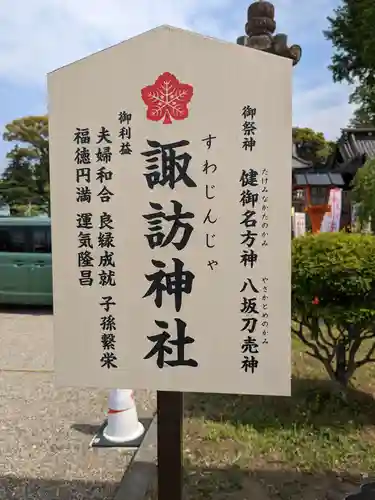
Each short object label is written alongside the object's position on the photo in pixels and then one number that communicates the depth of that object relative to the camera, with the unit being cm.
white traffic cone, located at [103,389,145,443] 336
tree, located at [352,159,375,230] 730
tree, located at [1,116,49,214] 3130
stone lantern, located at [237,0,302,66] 451
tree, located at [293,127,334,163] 3534
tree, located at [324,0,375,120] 1270
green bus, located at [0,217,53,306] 746
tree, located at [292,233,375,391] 329
